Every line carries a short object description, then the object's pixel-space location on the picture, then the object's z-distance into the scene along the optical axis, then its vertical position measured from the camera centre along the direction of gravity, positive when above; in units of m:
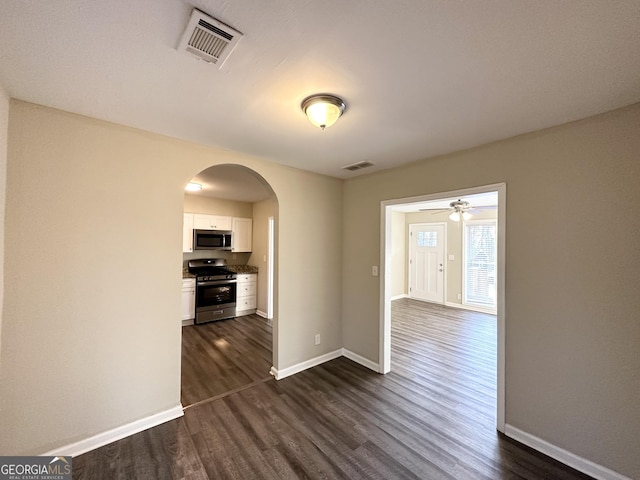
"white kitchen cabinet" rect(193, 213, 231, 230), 5.09 +0.44
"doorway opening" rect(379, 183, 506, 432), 2.20 -0.26
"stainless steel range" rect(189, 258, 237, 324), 4.82 -0.93
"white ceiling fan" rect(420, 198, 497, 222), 4.83 +0.78
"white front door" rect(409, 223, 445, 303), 6.72 -0.41
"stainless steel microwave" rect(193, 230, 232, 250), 5.06 +0.08
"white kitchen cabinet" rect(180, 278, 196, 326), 4.72 -1.07
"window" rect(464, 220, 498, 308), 5.86 -0.35
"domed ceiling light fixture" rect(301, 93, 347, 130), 1.61 +0.87
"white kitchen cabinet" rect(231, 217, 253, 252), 5.65 +0.22
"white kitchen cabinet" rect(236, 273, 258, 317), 5.37 -1.06
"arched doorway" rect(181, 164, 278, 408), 2.98 -1.05
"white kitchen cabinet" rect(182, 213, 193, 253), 4.94 +0.21
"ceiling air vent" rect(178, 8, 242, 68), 1.07 +0.92
